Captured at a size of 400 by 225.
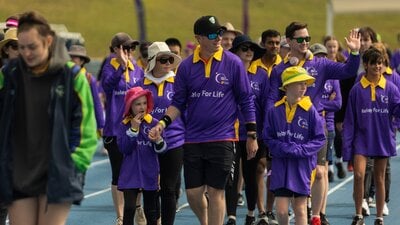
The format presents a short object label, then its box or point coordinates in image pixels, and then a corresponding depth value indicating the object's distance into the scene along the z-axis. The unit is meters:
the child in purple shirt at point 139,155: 11.70
